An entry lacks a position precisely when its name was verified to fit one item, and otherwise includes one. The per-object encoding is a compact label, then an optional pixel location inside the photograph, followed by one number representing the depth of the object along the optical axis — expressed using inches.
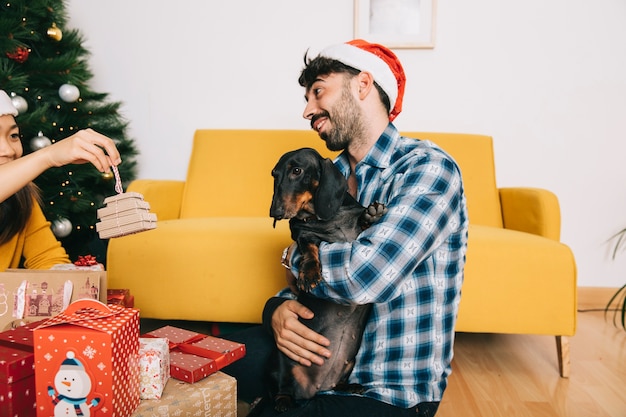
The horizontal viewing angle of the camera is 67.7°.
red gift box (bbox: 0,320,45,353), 36.7
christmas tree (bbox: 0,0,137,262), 90.1
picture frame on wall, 110.1
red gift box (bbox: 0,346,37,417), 33.5
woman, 39.2
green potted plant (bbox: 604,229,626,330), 108.9
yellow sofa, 70.9
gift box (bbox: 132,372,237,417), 38.2
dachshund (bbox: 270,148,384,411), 44.3
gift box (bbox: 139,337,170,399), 38.4
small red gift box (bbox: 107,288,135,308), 57.7
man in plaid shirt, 36.6
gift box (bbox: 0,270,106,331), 43.2
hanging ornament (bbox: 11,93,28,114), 87.7
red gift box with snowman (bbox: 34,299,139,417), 32.7
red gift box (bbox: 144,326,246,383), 42.3
